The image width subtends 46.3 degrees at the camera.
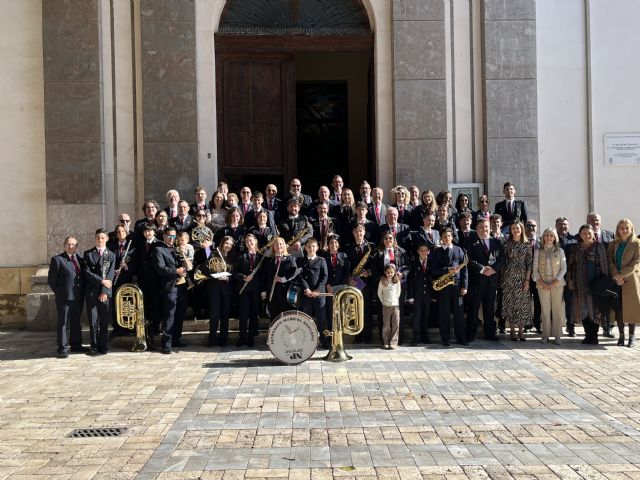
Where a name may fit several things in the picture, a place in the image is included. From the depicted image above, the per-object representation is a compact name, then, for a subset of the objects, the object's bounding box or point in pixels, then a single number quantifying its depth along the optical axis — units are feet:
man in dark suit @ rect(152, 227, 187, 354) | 34.01
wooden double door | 44.39
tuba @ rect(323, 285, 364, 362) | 31.17
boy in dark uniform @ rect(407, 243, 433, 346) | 34.83
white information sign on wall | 43.14
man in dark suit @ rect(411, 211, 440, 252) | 35.19
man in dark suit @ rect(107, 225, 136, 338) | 35.17
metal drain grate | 21.25
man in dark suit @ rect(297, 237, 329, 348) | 33.19
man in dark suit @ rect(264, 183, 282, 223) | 38.32
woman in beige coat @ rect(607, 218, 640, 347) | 34.78
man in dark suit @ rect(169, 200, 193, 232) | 36.76
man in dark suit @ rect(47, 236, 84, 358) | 34.04
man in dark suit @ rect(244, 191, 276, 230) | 36.62
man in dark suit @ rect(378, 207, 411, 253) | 35.12
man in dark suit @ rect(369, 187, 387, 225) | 37.11
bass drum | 29.91
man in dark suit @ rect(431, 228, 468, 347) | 34.47
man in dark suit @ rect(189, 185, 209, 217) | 37.18
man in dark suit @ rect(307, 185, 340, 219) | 36.60
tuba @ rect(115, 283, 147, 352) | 34.04
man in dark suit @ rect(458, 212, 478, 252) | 35.83
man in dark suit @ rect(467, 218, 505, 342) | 35.19
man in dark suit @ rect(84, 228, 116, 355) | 34.09
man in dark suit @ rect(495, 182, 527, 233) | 39.32
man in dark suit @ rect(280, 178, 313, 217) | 37.35
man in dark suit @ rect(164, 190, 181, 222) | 37.55
